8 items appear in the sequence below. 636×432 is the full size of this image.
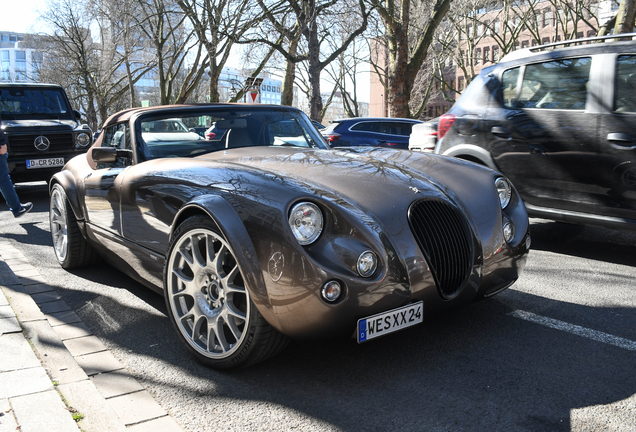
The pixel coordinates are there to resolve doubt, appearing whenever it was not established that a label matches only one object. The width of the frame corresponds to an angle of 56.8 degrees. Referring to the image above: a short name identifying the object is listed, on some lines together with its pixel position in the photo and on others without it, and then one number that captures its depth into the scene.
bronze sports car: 2.62
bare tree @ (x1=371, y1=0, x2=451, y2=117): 17.62
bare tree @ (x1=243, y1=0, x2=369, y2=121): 17.16
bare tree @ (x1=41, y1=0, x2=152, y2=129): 38.11
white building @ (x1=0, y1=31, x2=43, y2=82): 135.88
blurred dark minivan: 4.77
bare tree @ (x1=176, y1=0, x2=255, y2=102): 25.75
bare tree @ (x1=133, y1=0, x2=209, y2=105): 32.16
